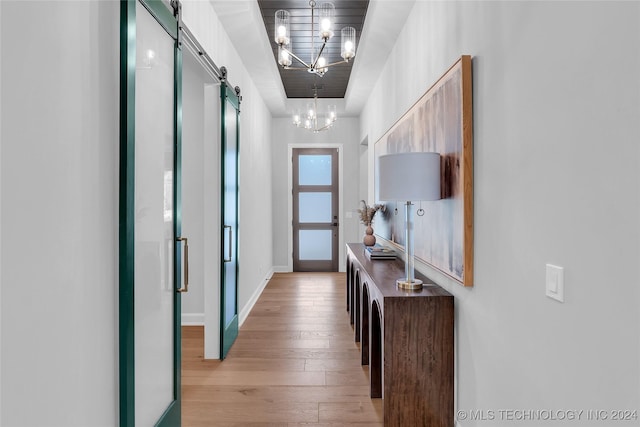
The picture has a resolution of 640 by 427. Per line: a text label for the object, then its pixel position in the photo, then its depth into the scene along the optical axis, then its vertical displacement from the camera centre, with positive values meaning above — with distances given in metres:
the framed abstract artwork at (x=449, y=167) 1.85 +0.21
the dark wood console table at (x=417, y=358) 1.99 -0.82
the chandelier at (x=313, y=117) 5.23 +1.44
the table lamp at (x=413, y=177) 2.03 +0.16
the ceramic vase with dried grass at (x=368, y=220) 4.01 -0.16
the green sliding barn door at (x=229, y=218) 3.16 -0.11
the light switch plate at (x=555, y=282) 1.20 -0.25
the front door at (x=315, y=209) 7.00 -0.05
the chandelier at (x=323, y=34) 2.59 +1.26
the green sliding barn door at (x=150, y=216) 1.50 -0.05
